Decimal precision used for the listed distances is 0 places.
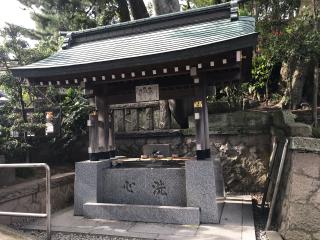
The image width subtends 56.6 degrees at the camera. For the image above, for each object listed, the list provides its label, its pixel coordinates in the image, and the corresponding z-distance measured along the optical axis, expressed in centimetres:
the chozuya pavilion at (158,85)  601
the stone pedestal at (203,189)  609
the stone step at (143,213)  609
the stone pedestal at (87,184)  687
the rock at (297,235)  492
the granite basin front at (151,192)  612
